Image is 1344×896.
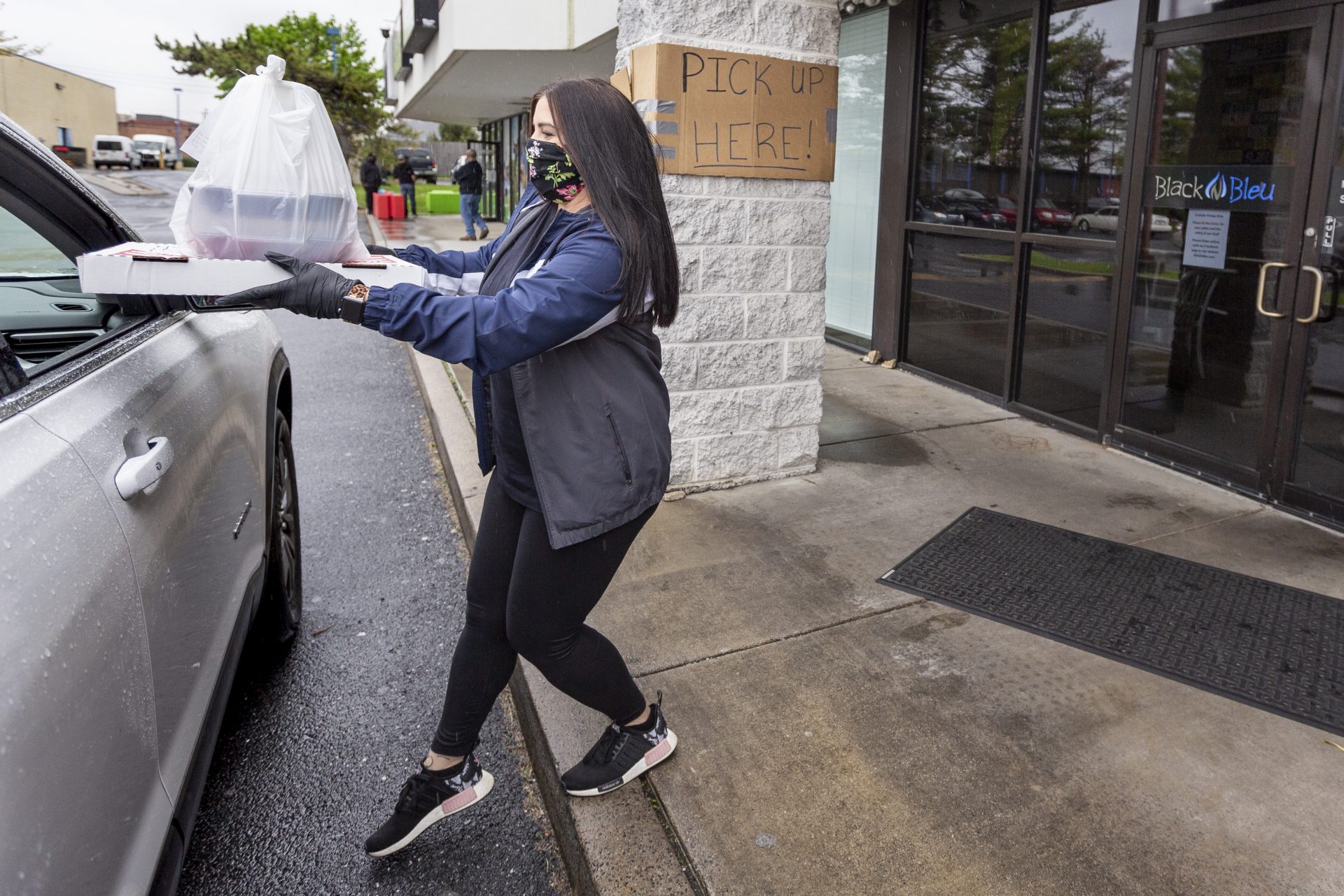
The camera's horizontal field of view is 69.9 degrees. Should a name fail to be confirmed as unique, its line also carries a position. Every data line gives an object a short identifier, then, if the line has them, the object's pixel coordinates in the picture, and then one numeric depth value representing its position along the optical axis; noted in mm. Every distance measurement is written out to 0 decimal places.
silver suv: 1321
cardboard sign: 4465
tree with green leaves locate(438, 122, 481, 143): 68056
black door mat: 3098
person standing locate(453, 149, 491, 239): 19781
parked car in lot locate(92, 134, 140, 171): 56531
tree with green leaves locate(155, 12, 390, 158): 39875
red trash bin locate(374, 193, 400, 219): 27317
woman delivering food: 1964
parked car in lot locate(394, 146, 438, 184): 48344
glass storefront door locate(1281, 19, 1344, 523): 4340
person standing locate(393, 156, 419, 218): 28234
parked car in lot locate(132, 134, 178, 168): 64812
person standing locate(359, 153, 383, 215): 27688
